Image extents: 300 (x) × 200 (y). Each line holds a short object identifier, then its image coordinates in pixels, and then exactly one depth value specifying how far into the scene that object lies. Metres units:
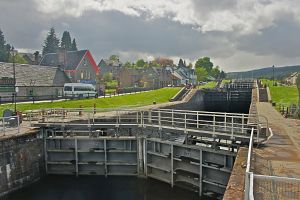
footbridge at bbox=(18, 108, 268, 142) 14.48
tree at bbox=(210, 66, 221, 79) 159.62
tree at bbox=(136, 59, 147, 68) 143.73
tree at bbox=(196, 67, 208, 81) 127.44
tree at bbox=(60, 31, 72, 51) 134.00
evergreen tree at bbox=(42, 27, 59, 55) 128.25
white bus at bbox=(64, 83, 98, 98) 45.09
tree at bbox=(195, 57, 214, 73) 158.38
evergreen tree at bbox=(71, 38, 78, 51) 138.75
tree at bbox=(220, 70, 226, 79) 174.48
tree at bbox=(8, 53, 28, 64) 88.19
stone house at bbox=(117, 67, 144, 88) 95.38
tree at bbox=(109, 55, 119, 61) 145.15
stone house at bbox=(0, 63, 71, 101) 41.72
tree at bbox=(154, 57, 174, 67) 155.75
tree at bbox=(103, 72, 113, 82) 88.62
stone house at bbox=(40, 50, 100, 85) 58.78
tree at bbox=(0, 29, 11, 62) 94.29
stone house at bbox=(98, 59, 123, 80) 107.72
